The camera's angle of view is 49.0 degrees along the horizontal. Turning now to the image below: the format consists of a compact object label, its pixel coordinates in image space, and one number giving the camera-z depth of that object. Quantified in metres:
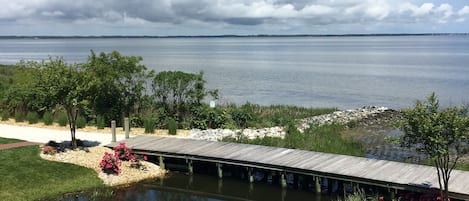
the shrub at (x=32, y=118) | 26.38
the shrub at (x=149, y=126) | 24.23
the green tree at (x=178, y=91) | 27.14
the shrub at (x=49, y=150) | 19.02
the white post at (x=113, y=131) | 21.30
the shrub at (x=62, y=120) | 25.56
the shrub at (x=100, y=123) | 24.81
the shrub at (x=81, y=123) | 25.08
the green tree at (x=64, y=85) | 18.45
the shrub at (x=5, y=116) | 27.52
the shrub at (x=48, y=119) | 25.94
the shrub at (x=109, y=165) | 18.19
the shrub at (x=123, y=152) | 19.13
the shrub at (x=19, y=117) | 27.05
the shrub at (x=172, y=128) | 24.09
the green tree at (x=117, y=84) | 26.17
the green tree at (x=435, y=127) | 12.14
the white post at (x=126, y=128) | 21.98
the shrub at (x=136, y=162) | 19.08
